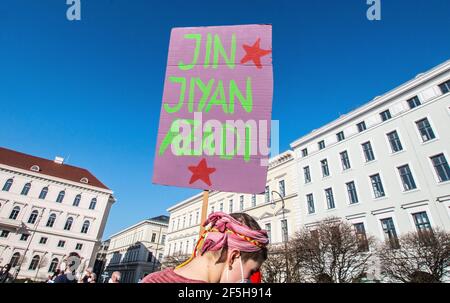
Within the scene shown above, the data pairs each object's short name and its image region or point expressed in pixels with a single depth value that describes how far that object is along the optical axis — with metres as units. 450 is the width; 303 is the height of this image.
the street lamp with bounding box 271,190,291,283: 16.13
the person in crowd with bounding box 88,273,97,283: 7.58
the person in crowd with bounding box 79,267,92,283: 7.19
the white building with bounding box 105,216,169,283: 54.91
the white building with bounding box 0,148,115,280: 35.50
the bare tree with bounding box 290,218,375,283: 15.75
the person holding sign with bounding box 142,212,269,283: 1.11
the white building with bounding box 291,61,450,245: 17.30
